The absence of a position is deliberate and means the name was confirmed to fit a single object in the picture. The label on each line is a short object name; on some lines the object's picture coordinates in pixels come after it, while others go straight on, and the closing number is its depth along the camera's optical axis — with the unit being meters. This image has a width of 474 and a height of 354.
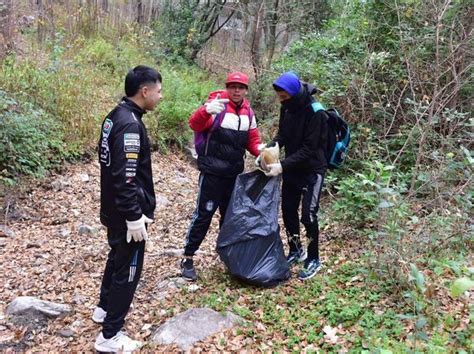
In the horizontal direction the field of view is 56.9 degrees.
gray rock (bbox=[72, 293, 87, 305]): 3.91
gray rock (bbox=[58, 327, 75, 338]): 3.45
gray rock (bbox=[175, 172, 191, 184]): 7.18
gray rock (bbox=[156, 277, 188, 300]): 4.00
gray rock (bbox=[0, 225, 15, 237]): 4.91
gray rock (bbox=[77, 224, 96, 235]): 5.20
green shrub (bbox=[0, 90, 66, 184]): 5.45
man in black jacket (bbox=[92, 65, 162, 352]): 2.81
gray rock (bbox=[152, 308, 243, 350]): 3.24
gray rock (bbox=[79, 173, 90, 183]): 6.21
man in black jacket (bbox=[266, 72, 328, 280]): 3.67
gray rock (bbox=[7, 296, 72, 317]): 3.60
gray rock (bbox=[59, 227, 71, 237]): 5.12
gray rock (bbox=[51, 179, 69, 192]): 5.89
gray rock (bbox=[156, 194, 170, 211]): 6.20
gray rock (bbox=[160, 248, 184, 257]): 4.81
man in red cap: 3.78
